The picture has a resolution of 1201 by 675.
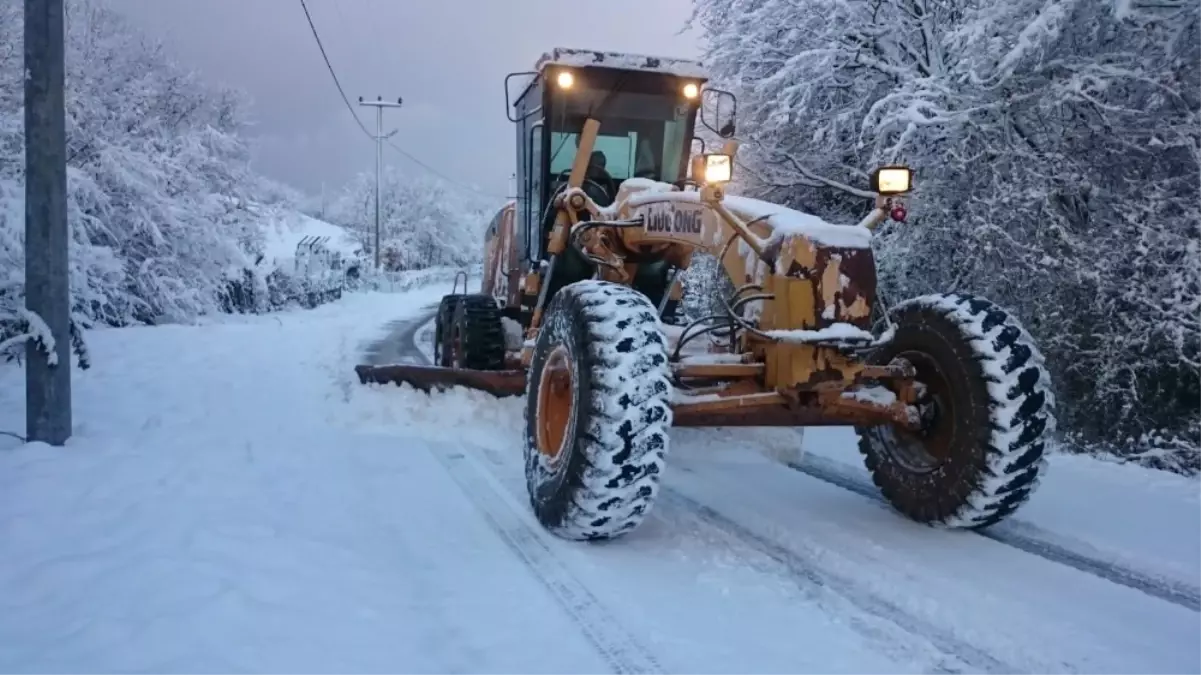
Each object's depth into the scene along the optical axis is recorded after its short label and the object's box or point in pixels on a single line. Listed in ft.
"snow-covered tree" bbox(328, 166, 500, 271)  252.05
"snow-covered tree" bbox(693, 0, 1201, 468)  24.14
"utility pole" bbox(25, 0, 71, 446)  18.90
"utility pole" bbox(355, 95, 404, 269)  155.72
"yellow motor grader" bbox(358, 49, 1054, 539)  14.20
